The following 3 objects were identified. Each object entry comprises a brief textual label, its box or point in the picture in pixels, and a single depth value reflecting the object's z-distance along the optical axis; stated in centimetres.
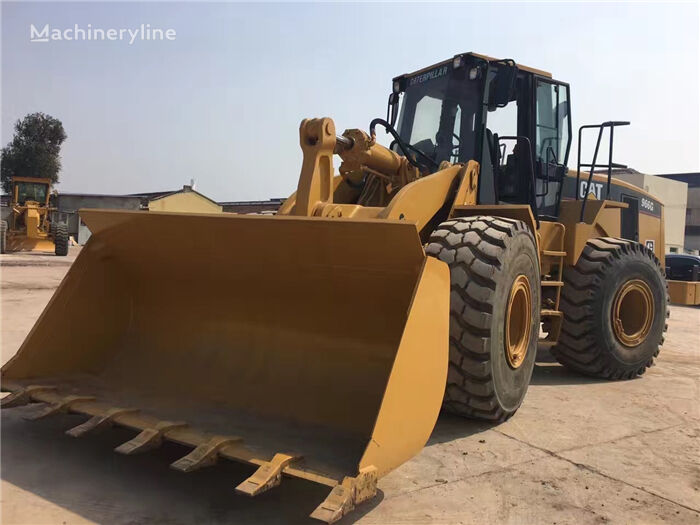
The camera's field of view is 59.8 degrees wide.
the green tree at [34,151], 4066
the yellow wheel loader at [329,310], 294
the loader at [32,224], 2331
